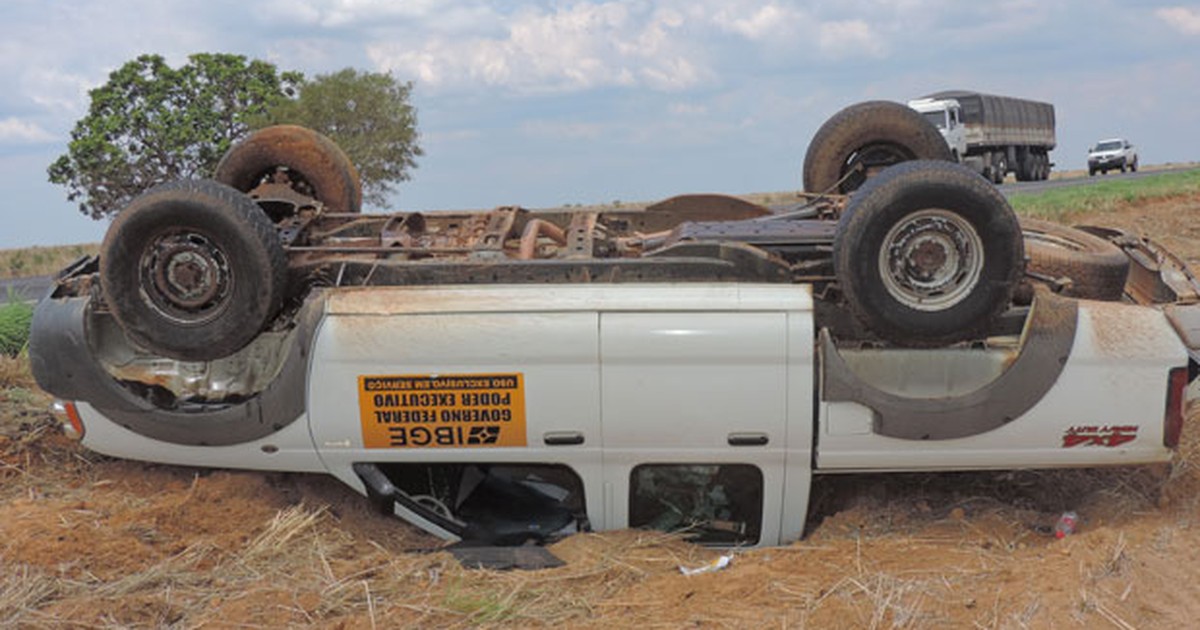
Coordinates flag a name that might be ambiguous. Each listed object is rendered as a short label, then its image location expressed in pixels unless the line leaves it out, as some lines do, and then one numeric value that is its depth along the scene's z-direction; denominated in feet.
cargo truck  115.55
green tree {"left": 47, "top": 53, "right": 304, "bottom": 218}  98.75
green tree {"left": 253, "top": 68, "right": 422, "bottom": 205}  102.89
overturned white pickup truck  13.07
